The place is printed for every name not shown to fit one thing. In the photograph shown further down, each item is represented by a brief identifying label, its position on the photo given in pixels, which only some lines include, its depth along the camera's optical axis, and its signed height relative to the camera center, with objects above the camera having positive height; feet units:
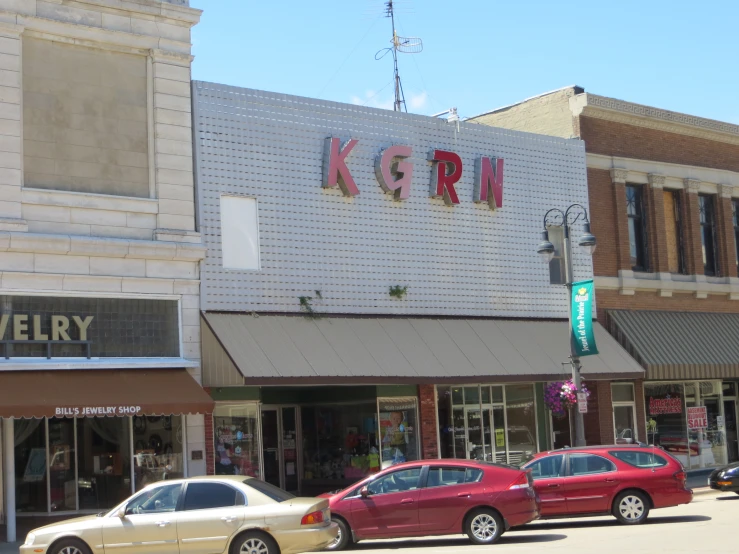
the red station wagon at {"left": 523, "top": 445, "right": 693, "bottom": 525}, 61.46 -4.41
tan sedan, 47.44 -4.53
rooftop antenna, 101.93 +35.17
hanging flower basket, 86.17 +0.82
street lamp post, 75.82 +10.73
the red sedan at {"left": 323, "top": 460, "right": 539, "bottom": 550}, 56.03 -4.67
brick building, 98.63 +14.36
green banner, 78.89 +6.57
